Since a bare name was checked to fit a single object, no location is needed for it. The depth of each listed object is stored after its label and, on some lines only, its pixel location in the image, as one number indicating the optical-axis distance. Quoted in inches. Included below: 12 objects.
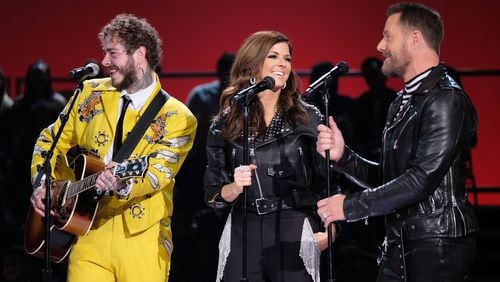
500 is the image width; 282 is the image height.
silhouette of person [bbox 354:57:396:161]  629.6
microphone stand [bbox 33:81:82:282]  418.6
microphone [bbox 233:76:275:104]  395.2
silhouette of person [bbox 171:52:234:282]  631.2
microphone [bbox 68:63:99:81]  435.5
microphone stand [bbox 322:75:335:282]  374.6
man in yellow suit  425.1
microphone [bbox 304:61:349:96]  381.1
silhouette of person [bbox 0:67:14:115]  686.5
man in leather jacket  362.9
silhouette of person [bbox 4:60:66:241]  640.4
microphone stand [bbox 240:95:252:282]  386.9
